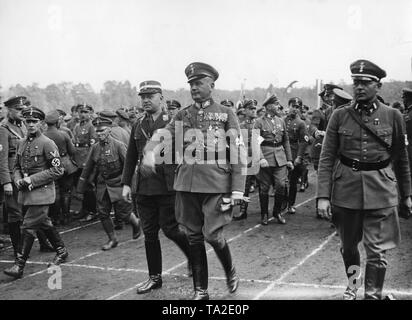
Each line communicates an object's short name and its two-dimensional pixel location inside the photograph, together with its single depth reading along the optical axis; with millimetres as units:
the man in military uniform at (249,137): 8562
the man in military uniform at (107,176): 7117
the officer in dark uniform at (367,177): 4074
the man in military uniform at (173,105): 12344
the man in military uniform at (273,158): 8211
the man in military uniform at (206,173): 4520
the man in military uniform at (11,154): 6402
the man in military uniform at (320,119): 7898
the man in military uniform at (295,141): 9086
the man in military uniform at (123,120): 9844
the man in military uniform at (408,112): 6566
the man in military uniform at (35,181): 5934
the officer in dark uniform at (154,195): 5043
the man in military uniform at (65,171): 8818
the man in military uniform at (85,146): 9570
